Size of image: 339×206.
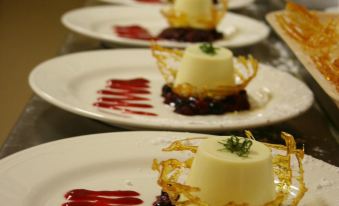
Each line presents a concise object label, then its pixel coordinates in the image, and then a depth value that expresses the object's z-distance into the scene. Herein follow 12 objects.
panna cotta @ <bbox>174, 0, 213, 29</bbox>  0.99
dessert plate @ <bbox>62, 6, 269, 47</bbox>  0.93
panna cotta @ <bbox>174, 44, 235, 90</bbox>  0.75
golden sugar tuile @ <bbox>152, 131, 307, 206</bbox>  0.49
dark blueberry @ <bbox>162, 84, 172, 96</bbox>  0.78
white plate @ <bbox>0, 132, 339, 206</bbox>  0.51
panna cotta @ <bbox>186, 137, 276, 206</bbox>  0.50
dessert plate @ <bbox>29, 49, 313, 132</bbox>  0.64
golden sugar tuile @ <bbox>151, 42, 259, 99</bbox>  0.76
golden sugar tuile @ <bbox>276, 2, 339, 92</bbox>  0.72
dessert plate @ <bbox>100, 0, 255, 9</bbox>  1.21
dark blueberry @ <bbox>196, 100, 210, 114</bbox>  0.74
